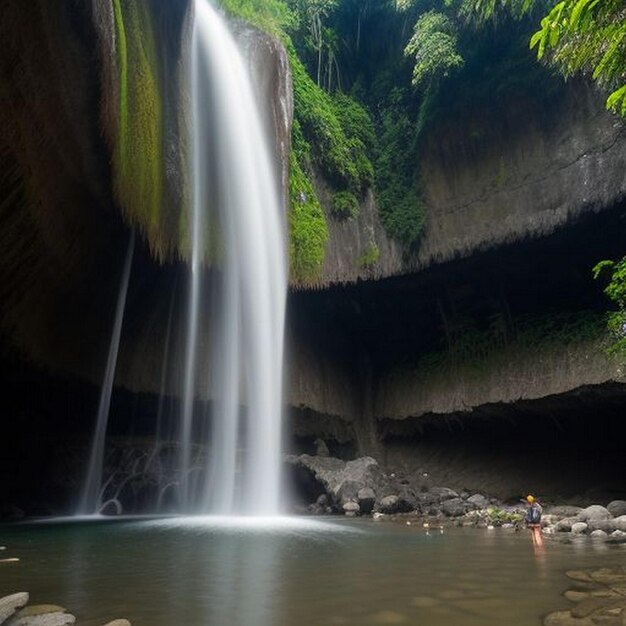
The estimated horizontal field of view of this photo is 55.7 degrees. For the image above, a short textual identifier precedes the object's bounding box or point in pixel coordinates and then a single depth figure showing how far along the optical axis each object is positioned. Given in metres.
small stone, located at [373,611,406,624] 3.90
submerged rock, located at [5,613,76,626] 3.69
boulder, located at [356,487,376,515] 14.35
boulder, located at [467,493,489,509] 15.11
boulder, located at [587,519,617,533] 10.04
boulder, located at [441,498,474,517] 14.17
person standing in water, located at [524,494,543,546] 8.65
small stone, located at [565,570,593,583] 5.25
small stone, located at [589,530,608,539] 9.20
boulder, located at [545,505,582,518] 12.70
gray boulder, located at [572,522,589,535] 10.09
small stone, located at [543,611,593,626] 3.78
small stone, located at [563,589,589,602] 4.47
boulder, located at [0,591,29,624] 3.84
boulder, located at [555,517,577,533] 10.47
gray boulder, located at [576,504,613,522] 10.70
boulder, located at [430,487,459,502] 16.22
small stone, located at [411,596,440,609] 4.34
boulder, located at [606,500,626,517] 12.34
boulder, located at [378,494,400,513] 14.27
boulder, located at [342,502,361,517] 14.26
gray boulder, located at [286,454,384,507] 14.83
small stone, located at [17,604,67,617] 3.93
